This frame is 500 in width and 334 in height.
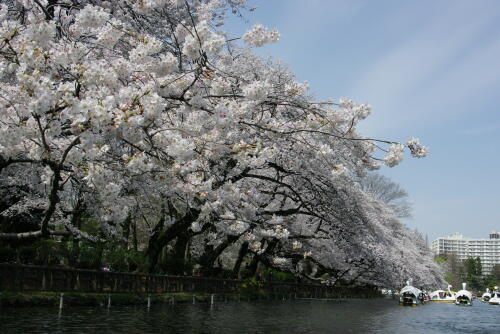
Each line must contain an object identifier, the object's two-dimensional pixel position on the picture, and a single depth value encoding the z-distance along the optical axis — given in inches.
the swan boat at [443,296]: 2571.4
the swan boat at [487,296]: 3317.4
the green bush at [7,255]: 757.9
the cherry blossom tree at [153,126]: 321.7
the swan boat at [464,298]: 2180.1
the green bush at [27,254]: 790.7
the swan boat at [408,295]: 1759.4
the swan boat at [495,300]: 2460.6
